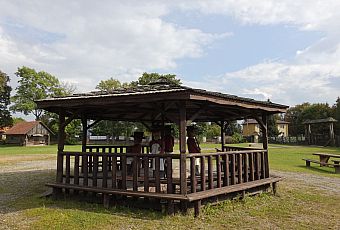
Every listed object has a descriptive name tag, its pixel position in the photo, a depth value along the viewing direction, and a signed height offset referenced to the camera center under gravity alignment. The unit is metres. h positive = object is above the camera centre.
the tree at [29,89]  60.06 +10.09
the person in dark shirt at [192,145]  9.21 -0.26
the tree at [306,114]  60.67 +4.48
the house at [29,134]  57.00 +0.82
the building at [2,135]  69.54 +0.82
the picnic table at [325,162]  16.36 -1.59
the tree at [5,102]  56.81 +7.03
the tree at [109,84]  55.72 +9.96
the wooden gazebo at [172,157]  6.97 -0.60
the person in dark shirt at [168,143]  9.71 -0.20
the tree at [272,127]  62.19 +1.78
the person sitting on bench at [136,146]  9.32 -0.27
